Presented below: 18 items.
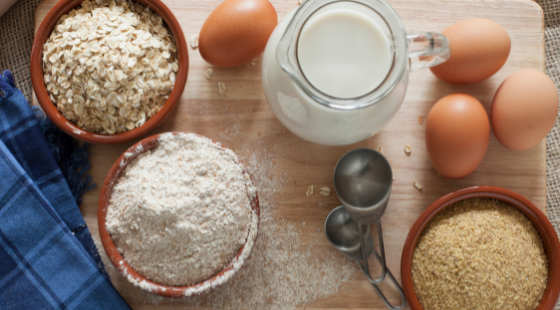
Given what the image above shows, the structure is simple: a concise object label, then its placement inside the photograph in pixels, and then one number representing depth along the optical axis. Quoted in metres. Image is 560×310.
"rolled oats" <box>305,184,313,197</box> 0.70
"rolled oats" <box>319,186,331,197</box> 0.70
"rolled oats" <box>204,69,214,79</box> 0.70
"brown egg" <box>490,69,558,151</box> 0.66
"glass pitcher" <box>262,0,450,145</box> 0.59
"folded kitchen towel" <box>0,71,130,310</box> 0.67
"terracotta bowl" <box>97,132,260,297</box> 0.66
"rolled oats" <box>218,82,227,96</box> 0.70
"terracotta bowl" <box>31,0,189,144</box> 0.67
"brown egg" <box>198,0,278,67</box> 0.67
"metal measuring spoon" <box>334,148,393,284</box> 0.68
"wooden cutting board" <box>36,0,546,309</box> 0.70
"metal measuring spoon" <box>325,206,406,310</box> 0.69
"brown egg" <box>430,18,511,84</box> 0.66
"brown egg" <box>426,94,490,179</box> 0.66
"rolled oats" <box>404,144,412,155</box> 0.70
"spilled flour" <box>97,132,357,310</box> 0.69
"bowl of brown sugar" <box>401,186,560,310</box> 0.67
